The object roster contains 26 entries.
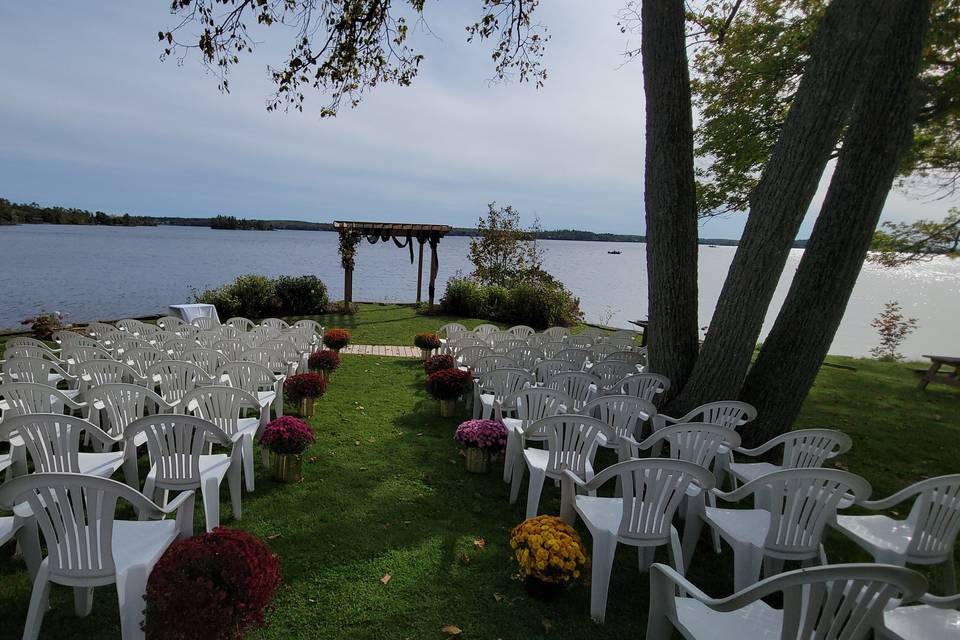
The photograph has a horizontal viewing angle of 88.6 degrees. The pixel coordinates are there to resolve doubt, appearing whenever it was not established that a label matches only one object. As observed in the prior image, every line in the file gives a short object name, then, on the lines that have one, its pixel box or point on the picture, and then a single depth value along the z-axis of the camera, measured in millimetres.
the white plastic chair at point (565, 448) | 3404
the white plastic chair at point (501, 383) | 5191
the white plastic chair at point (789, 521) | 2482
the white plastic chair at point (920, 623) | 1938
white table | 10750
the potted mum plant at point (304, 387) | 5648
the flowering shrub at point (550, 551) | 2787
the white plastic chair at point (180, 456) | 3008
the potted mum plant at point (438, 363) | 7259
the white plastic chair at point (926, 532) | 2580
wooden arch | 15844
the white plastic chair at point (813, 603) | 1456
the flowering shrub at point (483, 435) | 4590
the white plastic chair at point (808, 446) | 3376
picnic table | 9047
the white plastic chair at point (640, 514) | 2580
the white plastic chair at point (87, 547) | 2019
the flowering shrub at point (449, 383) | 6227
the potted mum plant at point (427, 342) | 9250
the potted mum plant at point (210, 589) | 1890
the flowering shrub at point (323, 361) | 7234
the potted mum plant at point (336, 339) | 9086
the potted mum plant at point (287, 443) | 4117
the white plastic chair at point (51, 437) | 2785
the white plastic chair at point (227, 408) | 3787
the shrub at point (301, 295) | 14945
